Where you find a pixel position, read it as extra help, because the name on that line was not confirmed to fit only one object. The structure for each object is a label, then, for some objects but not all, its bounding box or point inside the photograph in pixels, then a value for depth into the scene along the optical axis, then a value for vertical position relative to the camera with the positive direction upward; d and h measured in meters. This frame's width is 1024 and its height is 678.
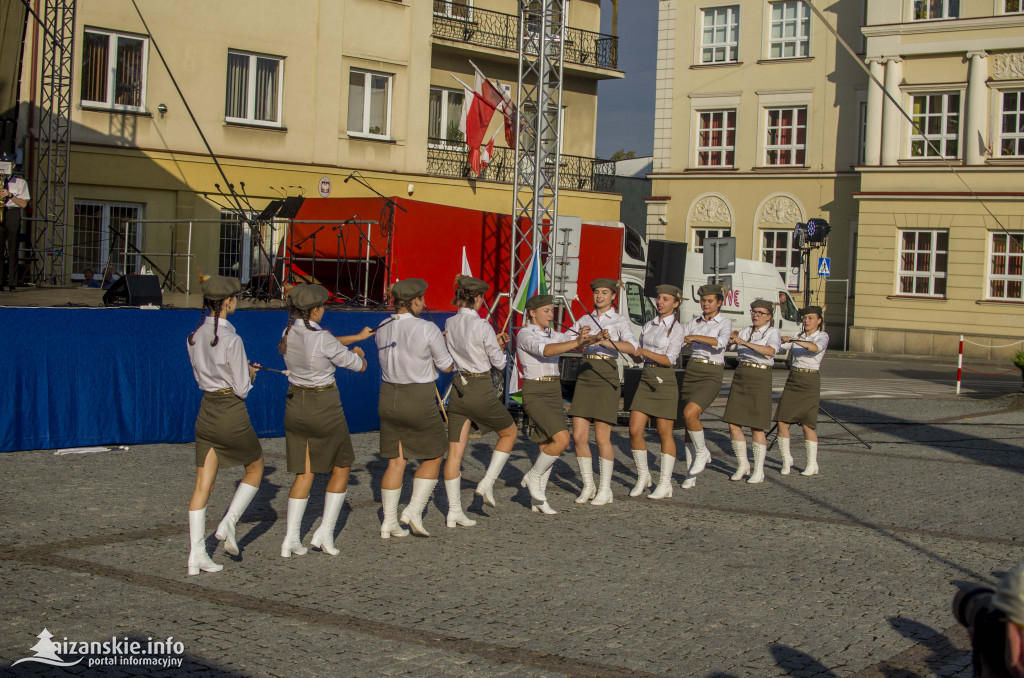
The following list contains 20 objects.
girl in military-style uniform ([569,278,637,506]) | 9.15 -0.80
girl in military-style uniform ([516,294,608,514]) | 8.72 -0.79
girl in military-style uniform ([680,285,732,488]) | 10.20 -0.61
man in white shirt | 14.95 +0.94
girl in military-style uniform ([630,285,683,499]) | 9.52 -0.79
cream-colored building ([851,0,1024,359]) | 31.91 +4.17
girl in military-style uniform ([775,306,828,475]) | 11.12 -0.77
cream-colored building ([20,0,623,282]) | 22.30 +4.01
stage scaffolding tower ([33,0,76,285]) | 19.70 +2.78
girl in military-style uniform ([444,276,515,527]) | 8.14 -0.64
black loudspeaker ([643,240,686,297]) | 16.84 +0.72
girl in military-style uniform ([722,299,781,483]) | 10.68 -0.82
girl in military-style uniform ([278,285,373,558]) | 6.98 -0.76
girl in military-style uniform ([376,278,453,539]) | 7.49 -0.68
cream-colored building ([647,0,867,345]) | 36.06 +6.41
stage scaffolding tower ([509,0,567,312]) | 15.05 +2.11
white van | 23.75 +0.43
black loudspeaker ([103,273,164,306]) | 12.63 -0.12
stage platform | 10.86 -1.01
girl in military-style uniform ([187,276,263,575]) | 6.66 -0.65
